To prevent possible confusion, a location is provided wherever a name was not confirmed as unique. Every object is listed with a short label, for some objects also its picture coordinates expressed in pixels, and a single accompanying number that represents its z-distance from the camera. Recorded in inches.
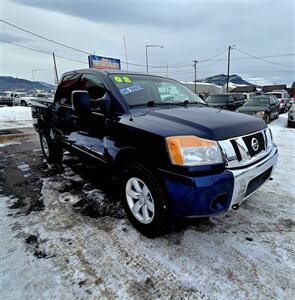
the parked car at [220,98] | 481.1
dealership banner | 861.1
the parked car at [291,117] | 388.0
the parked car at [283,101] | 666.8
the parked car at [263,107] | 403.7
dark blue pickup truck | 78.4
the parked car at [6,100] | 1181.9
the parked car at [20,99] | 1102.4
